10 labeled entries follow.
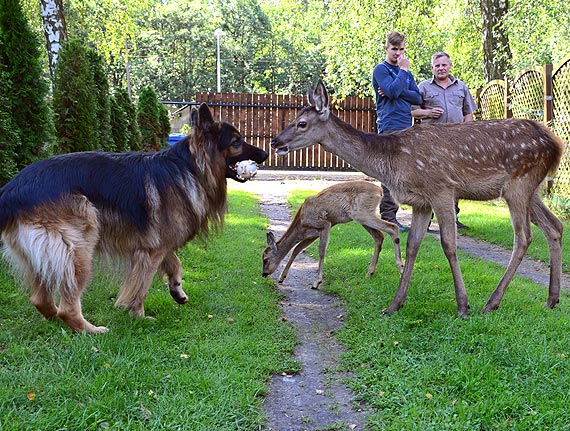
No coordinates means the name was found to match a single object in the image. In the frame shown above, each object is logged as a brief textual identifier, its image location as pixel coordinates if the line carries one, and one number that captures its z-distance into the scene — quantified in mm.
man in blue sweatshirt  7512
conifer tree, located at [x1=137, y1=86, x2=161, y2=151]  15336
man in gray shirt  8578
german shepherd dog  4660
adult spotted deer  5504
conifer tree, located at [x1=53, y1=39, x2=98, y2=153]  9023
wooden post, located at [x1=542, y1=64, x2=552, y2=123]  12547
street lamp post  42281
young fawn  7543
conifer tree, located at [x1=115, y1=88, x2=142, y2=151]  12852
